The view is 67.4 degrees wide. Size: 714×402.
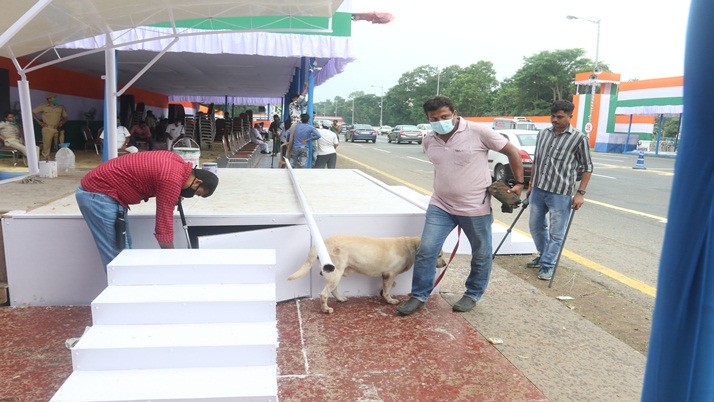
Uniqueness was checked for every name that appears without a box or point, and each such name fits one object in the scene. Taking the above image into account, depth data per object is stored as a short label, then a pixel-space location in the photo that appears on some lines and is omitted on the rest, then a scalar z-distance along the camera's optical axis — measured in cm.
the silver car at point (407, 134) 3797
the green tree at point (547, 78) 6406
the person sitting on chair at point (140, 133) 1620
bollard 2225
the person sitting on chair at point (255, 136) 1897
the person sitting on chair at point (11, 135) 1050
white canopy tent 678
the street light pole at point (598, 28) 3266
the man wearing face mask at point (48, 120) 1170
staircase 255
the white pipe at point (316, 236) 301
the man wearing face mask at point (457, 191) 433
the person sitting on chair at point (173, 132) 1692
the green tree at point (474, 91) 7581
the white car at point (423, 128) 3898
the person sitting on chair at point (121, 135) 1168
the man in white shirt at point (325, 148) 1126
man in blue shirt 1108
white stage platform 433
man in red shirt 363
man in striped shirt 556
